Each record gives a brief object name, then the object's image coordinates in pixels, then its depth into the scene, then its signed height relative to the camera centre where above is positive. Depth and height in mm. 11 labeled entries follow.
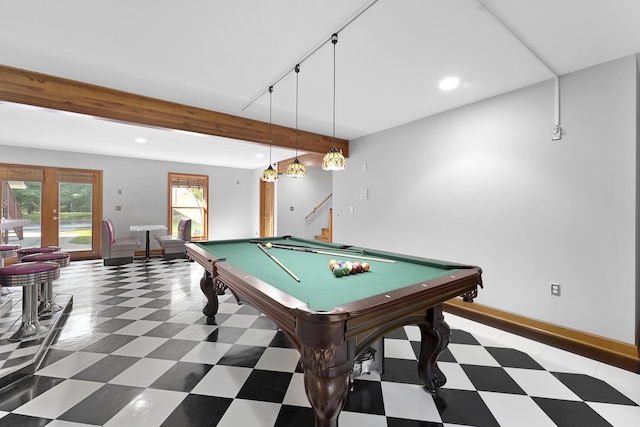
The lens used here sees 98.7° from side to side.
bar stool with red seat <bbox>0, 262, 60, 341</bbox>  2332 -613
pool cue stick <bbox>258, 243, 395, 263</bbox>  2320 -365
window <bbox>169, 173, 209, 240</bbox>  7523 +346
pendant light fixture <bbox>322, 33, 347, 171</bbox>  2394 +477
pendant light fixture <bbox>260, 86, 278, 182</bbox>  3175 +455
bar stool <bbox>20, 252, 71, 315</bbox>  3098 -877
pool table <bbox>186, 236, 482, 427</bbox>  1163 -424
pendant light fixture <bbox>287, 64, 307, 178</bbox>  2824 +467
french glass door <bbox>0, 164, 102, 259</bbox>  5699 +131
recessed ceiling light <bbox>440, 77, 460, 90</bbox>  2648 +1319
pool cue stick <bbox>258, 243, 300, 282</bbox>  1833 -396
